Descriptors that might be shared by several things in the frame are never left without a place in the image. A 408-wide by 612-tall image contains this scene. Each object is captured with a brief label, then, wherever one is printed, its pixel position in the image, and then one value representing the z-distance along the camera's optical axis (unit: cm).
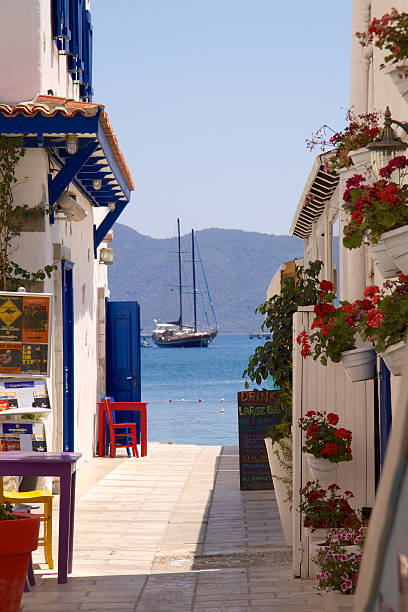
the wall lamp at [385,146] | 687
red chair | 2145
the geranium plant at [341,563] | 809
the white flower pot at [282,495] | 1142
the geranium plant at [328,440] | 907
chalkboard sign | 1631
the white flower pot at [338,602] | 797
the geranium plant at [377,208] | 591
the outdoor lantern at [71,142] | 1310
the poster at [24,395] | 1294
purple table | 935
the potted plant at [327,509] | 922
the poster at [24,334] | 1305
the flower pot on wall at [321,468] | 916
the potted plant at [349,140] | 747
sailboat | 16507
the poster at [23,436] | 1257
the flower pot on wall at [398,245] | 586
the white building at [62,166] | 1302
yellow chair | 1019
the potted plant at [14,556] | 759
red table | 2187
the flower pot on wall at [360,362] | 797
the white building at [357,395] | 929
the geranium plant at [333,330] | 736
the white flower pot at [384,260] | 604
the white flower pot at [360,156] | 743
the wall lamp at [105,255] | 2320
